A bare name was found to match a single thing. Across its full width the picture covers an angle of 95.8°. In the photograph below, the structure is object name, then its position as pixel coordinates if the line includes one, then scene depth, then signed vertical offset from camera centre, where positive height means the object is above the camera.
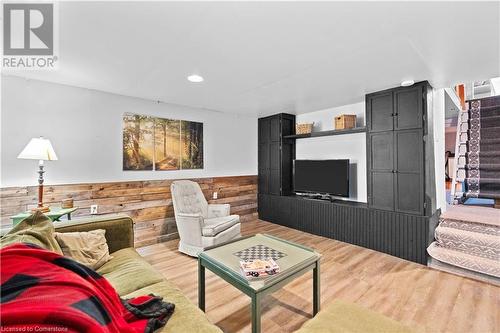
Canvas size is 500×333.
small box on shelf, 3.62 +0.74
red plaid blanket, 0.68 -0.44
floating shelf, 3.47 +0.59
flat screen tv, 3.69 -0.16
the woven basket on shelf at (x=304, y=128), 4.22 +0.74
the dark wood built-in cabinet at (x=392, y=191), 2.76 -0.32
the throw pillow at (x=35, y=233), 1.30 -0.39
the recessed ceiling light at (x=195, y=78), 2.62 +1.07
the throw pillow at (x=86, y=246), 1.66 -0.60
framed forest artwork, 3.34 +0.41
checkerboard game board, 1.85 -0.73
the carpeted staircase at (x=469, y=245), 2.39 -0.90
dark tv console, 2.79 -0.85
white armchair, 2.96 -0.75
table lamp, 2.28 +0.17
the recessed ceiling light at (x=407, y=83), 2.74 +1.03
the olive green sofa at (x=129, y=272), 1.20 -0.78
